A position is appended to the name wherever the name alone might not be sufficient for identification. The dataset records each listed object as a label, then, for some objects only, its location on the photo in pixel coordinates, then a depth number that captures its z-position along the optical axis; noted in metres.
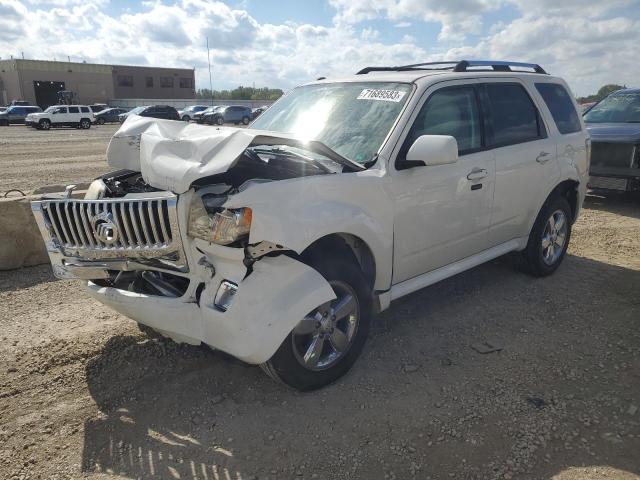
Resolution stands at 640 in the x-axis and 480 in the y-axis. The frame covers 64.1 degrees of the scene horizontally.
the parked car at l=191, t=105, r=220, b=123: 42.69
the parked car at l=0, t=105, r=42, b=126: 40.31
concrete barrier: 5.28
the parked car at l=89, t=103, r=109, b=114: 49.92
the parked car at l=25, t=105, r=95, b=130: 35.38
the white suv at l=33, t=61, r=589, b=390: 2.77
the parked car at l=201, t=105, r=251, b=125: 41.78
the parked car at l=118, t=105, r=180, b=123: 37.78
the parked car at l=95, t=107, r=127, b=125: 43.17
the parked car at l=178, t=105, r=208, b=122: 44.94
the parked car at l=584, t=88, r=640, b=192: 8.31
